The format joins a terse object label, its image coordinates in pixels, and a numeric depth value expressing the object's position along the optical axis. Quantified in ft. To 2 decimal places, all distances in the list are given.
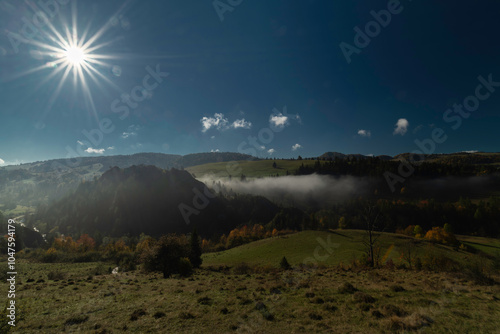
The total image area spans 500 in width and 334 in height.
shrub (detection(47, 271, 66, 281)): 117.29
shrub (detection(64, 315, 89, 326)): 47.38
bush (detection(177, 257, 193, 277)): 120.96
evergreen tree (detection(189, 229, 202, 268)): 177.22
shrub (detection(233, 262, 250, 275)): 144.38
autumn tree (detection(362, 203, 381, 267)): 127.34
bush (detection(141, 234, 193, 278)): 114.01
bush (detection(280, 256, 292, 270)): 160.86
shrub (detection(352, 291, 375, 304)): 53.57
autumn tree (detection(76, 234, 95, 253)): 405.39
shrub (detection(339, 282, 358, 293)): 63.74
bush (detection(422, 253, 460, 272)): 97.43
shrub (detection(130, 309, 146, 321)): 48.23
